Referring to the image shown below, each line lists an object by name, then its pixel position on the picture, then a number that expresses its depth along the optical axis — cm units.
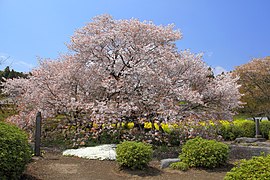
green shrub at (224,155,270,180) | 399
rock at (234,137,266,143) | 1372
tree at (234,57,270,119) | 2034
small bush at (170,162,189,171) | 683
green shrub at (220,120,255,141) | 1488
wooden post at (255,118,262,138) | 1520
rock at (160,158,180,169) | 710
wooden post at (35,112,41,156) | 819
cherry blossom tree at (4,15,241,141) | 952
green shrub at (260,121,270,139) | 1566
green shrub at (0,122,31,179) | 483
